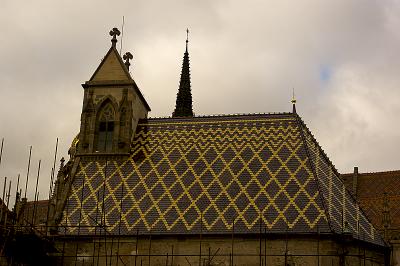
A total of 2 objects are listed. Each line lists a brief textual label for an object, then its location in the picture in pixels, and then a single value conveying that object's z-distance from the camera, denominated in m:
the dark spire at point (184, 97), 43.78
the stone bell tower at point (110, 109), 26.94
